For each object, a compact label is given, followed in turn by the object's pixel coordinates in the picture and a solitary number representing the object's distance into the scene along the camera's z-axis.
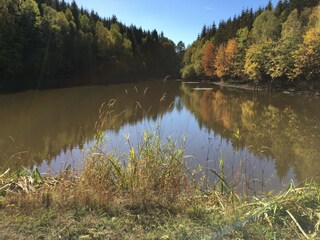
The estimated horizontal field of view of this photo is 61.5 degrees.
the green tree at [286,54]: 23.62
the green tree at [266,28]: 30.71
